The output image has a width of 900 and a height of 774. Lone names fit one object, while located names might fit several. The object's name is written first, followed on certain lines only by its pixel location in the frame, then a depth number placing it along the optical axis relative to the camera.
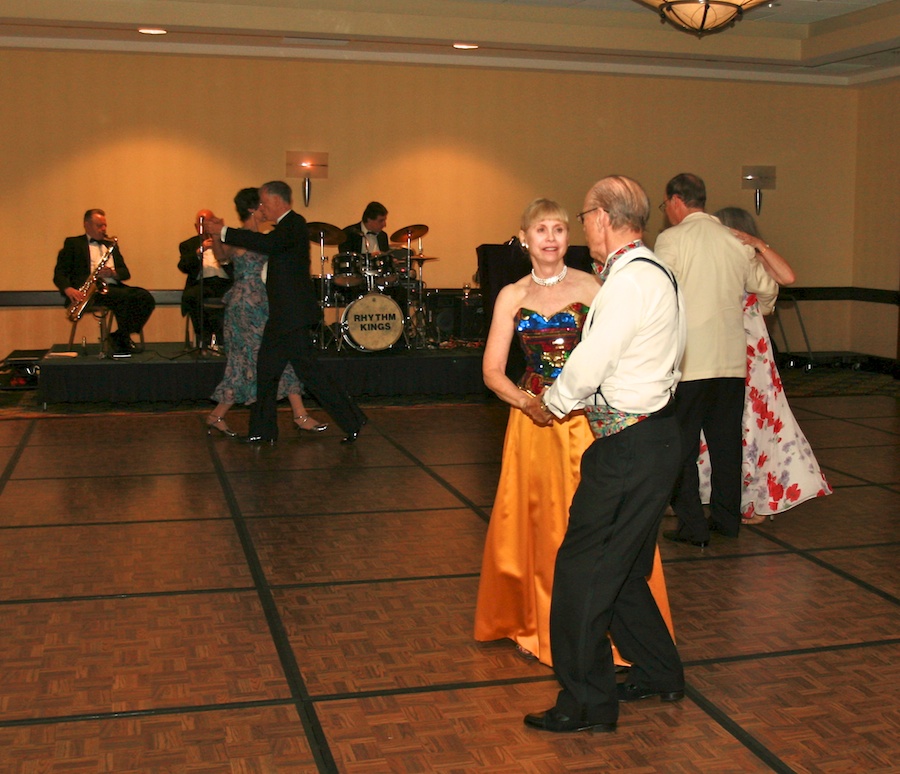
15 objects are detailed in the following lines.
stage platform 8.38
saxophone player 9.09
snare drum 9.56
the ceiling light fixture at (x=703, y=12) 5.93
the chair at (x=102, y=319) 8.97
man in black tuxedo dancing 6.41
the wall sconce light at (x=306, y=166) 10.34
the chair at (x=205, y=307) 9.20
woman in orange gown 3.28
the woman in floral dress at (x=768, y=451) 5.06
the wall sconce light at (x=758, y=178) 11.43
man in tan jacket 4.36
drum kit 9.16
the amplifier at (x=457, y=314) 10.47
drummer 9.78
